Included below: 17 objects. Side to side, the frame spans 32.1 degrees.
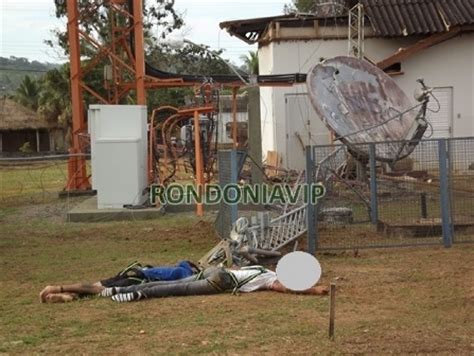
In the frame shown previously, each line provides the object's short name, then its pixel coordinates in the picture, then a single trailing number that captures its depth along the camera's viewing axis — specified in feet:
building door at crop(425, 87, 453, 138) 90.43
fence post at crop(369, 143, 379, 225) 44.27
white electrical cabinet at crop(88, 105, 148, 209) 60.80
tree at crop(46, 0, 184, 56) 172.17
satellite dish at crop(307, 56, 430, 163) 44.45
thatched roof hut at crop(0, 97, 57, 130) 195.93
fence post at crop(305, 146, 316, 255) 39.81
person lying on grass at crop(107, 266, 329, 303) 30.48
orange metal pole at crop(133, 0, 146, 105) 75.41
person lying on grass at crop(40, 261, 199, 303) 30.73
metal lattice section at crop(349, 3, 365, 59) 87.35
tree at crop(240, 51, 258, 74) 159.96
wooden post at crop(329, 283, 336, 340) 22.52
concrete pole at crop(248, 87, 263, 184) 58.18
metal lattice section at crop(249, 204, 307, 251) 38.40
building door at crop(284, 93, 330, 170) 95.35
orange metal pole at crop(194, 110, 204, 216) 58.00
